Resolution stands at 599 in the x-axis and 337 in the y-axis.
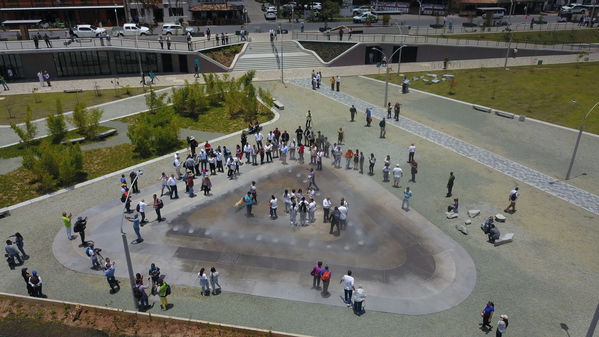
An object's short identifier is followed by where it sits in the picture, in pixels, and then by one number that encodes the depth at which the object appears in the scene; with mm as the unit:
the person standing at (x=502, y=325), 13328
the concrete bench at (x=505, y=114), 34812
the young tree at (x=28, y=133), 27052
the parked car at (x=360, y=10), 74875
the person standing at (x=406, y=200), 20550
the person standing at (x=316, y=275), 15659
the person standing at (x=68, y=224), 18562
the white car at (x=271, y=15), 71475
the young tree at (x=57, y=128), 28688
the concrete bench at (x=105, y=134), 30453
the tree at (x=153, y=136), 27219
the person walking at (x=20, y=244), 17406
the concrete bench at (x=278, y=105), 36250
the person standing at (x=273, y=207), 20266
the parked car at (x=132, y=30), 54531
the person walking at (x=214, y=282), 15531
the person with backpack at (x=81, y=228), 18516
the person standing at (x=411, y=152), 25516
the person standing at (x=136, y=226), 18312
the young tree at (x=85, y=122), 29969
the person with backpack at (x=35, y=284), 15305
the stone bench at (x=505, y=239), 18431
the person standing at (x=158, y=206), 19812
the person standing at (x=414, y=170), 23516
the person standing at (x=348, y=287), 15004
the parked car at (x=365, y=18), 67812
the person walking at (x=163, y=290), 14758
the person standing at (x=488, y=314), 13933
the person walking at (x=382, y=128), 29431
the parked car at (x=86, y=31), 50350
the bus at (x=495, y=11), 71669
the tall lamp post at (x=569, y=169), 23872
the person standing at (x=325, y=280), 15391
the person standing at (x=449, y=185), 21922
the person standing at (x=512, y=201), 20458
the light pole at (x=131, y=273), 13961
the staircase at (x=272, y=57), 50375
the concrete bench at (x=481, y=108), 36250
